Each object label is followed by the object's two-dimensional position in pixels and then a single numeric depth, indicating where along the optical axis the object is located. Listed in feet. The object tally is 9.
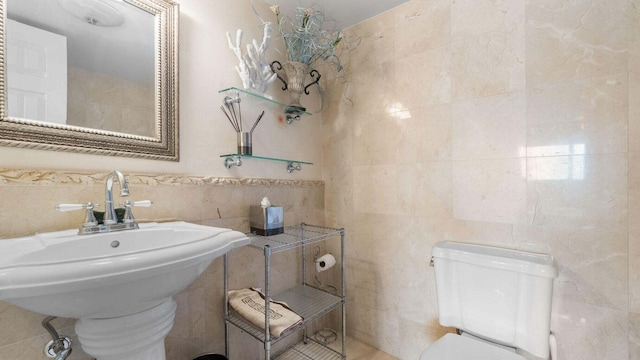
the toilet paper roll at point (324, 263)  5.21
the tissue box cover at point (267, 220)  4.25
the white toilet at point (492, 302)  3.20
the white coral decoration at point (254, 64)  4.20
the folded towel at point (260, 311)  3.62
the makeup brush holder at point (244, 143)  4.26
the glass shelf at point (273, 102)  4.25
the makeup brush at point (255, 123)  4.61
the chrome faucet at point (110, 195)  2.77
